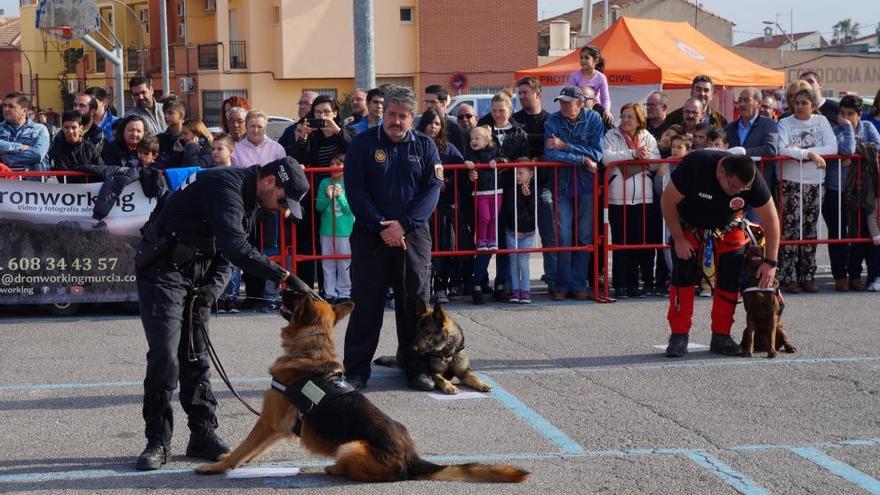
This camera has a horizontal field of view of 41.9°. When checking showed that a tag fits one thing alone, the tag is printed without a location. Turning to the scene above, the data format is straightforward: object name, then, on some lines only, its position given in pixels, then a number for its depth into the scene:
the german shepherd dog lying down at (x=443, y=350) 7.89
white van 28.12
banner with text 10.93
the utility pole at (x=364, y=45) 12.75
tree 127.11
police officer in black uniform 5.88
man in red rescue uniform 8.80
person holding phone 11.41
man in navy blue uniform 8.02
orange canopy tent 21.34
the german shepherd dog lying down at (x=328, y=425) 5.58
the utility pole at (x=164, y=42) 42.22
